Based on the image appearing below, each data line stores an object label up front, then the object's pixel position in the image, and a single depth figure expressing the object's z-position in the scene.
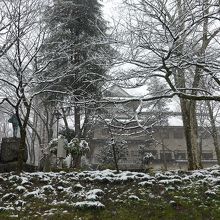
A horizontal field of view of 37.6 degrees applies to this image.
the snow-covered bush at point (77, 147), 15.05
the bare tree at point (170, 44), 7.72
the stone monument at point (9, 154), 12.67
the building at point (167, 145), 29.60
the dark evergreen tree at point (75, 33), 16.27
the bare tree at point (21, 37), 11.65
